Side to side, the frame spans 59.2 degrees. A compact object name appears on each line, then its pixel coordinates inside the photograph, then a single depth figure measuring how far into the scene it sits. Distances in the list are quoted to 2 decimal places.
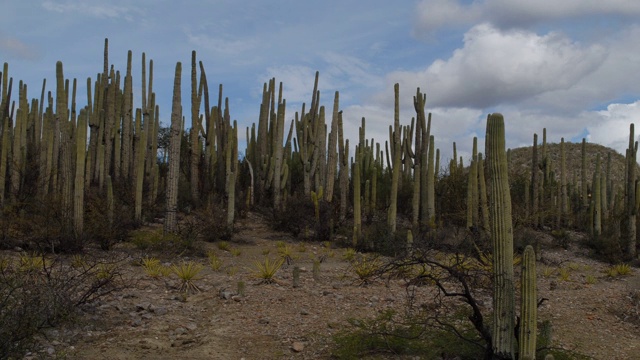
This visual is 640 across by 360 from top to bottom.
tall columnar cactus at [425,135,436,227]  15.00
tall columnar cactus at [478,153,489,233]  13.07
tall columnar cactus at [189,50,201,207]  15.17
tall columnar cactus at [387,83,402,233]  14.37
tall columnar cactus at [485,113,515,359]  5.18
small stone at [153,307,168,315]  7.50
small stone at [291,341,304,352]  6.33
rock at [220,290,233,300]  8.20
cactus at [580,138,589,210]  19.27
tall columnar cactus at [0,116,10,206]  13.48
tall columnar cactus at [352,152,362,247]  14.04
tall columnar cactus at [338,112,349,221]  16.19
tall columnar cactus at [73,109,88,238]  11.21
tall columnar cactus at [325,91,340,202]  16.48
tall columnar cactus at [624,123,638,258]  15.11
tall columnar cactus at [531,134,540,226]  16.95
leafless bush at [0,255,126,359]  5.51
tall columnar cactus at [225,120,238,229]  14.33
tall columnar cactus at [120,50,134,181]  16.27
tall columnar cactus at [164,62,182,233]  13.18
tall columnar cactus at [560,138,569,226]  18.10
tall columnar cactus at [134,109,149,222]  14.00
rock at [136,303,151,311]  7.59
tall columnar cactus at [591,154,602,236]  16.42
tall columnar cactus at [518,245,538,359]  5.05
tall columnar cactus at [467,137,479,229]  13.80
